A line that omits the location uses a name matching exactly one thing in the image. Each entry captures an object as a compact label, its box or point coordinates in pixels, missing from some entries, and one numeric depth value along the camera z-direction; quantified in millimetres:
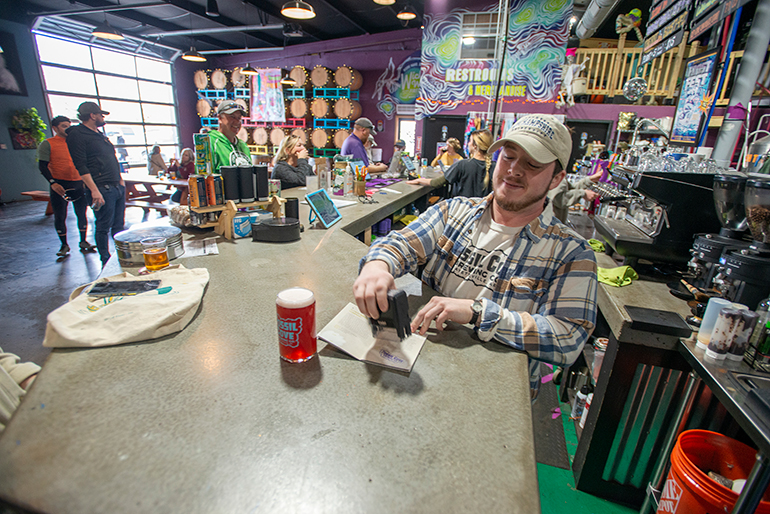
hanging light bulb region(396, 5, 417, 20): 6716
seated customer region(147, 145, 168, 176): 8406
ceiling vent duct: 5914
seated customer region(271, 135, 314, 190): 4371
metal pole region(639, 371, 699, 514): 1614
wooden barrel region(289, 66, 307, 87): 10922
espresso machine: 1919
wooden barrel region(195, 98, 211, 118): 13176
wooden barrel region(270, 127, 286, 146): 11789
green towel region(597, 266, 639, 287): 2002
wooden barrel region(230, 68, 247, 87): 12148
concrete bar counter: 655
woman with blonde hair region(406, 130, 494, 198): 4434
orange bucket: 1228
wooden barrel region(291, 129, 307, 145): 11367
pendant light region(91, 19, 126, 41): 7211
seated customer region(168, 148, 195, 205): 6820
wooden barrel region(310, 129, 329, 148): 11173
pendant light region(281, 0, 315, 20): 5164
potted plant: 8680
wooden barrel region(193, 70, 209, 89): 12891
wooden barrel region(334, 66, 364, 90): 10508
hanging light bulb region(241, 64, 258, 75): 9719
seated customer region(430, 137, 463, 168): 6242
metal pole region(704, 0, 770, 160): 3555
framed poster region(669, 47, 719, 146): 4445
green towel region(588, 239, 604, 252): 2642
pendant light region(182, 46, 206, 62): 8781
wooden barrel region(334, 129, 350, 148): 11016
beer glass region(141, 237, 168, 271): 1590
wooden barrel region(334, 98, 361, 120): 10648
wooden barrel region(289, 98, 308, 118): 11180
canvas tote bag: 1063
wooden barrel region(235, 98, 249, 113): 12270
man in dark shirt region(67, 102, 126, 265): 4070
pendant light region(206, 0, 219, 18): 6539
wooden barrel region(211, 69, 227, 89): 12542
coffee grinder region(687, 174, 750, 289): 1608
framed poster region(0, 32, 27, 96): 8344
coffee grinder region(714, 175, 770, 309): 1428
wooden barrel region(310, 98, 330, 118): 10984
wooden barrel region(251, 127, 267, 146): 12016
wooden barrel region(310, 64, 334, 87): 10680
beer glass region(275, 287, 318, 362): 940
